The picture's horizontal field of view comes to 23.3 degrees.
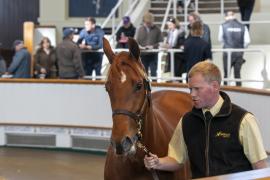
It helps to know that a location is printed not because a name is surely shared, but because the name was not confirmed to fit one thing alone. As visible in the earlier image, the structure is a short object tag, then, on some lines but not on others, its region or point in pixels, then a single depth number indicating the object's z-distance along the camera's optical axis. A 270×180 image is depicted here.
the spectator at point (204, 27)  11.41
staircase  18.31
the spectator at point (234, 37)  12.91
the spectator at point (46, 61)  13.28
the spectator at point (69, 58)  12.45
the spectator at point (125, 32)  13.71
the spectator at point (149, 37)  12.96
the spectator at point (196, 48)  10.39
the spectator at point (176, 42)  12.51
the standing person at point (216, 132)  3.66
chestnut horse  3.91
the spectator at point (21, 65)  13.05
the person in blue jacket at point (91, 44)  13.55
